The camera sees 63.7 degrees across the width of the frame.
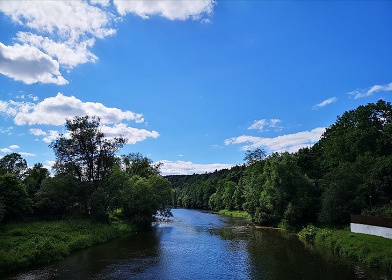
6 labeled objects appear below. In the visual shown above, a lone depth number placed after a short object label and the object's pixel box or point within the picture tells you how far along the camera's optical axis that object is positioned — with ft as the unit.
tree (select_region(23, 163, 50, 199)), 159.94
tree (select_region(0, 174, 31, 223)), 121.08
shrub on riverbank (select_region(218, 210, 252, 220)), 270.98
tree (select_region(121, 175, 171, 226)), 174.91
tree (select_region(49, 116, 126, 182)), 163.02
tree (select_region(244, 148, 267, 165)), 273.75
